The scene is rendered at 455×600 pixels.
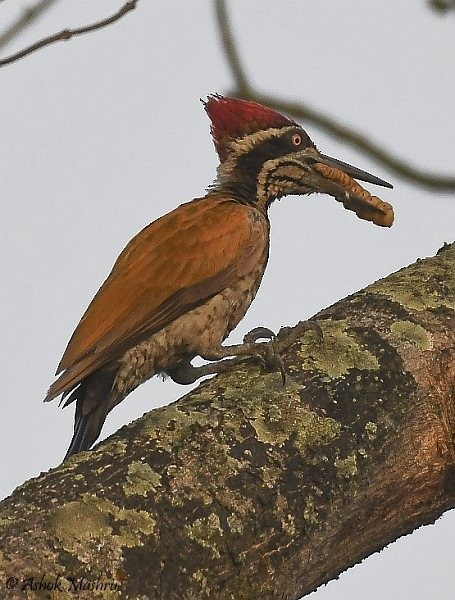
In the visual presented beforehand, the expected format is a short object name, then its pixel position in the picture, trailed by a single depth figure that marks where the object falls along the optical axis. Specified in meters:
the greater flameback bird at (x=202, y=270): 6.66
